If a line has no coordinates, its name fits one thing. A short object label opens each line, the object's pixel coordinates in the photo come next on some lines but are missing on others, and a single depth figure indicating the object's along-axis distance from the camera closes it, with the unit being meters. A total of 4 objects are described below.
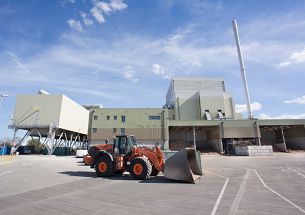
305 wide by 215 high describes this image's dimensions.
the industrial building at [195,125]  45.62
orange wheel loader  10.84
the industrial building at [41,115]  44.59
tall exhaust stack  52.53
